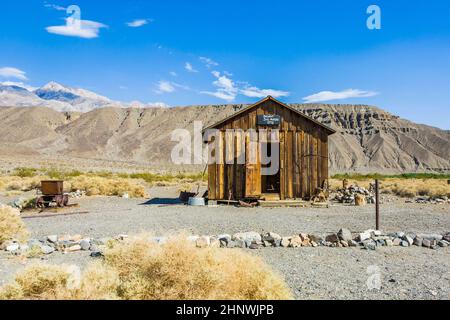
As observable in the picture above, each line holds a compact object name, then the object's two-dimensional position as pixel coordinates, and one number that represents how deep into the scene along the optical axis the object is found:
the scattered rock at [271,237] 9.20
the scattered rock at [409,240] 9.48
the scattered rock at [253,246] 8.93
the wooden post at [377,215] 10.84
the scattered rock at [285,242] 9.14
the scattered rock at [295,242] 9.16
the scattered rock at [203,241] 8.10
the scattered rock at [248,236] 9.13
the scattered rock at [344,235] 9.36
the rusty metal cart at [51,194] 16.75
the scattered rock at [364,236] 9.45
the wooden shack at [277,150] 18.00
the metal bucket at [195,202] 17.95
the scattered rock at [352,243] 9.28
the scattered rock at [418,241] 9.47
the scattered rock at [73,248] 8.80
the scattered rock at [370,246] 8.97
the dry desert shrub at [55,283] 4.54
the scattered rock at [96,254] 8.20
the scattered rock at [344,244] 9.24
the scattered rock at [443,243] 9.38
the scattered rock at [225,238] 8.94
